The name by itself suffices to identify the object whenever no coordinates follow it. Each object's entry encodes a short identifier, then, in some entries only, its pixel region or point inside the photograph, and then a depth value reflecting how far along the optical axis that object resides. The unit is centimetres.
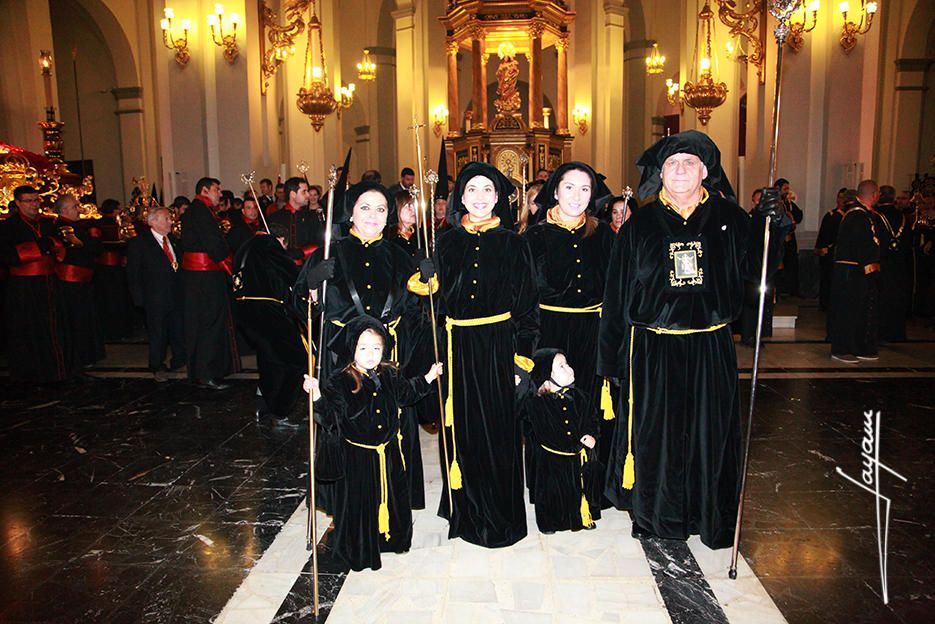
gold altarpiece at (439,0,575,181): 1827
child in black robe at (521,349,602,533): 409
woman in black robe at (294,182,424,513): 390
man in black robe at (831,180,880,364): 823
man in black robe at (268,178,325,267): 630
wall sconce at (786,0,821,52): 1155
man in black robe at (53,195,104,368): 830
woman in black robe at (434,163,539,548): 391
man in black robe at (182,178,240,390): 758
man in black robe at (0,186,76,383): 782
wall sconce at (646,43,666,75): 2028
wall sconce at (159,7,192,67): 1148
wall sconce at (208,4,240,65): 1162
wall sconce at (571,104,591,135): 1956
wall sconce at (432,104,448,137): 1934
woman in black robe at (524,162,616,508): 417
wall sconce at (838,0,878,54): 1111
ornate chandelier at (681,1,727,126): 1437
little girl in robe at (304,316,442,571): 361
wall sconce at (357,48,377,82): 2142
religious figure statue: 1858
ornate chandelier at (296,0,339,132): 1392
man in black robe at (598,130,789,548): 381
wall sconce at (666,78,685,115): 1755
